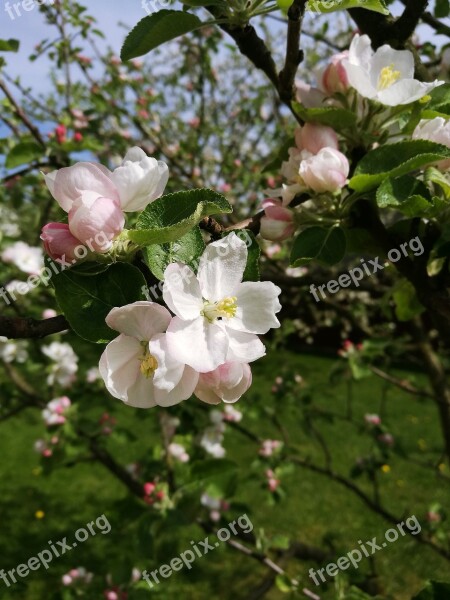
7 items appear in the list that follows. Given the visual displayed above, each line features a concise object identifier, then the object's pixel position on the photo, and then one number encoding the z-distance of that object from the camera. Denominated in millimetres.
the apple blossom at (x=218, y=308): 147
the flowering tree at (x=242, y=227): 152
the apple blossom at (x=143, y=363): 144
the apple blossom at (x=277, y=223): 205
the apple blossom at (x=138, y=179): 164
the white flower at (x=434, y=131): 203
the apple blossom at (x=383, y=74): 204
